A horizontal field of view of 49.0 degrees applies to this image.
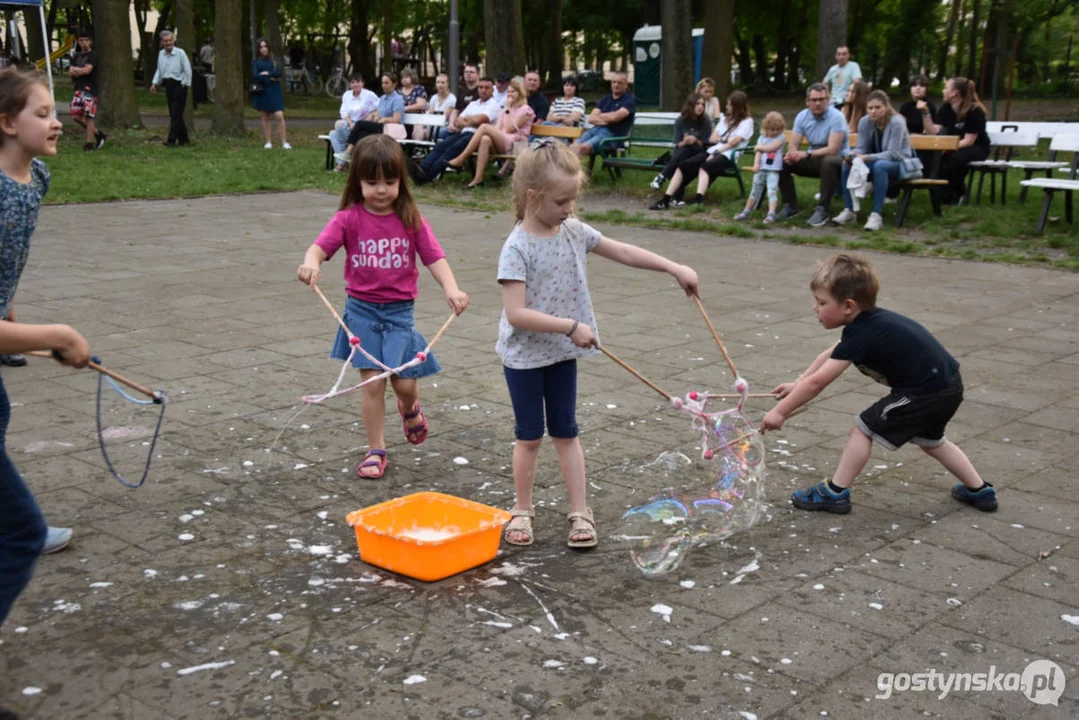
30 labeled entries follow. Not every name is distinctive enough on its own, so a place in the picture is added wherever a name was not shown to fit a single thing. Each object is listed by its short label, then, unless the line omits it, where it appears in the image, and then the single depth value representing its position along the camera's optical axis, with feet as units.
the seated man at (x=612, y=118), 49.11
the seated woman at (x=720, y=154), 43.57
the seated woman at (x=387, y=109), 55.83
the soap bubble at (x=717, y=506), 13.76
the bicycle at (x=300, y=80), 147.43
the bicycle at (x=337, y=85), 132.46
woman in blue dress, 66.23
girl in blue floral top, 12.35
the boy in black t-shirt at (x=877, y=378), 14.30
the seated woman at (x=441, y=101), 55.88
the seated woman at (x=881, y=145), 37.73
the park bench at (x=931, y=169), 37.99
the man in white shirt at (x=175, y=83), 66.08
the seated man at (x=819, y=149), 39.37
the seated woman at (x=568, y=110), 50.96
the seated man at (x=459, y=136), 51.19
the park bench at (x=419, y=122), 54.71
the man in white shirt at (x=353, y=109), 56.44
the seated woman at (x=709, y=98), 45.62
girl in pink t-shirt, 16.02
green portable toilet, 88.89
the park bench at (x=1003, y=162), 40.83
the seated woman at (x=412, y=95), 57.52
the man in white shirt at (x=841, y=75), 53.67
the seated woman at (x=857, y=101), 41.24
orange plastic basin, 12.73
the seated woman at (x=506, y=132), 49.83
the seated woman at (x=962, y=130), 41.01
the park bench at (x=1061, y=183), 35.12
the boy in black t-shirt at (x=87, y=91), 62.46
